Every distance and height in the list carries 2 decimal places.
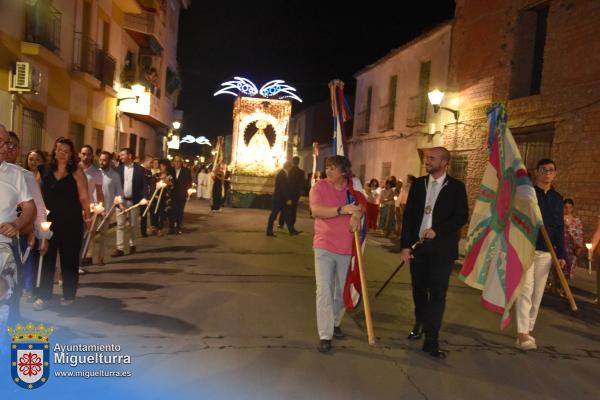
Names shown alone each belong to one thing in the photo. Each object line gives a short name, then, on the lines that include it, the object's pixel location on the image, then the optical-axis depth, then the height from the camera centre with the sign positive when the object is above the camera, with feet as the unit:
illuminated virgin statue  77.10 +3.26
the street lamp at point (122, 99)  68.28 +7.81
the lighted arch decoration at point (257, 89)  76.54 +11.78
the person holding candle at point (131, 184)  32.22 -1.20
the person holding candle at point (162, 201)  40.55 -2.52
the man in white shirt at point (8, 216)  12.59 -1.43
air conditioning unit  38.88 +5.30
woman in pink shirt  16.44 -1.62
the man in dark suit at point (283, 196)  45.32 -1.60
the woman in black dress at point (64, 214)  19.13 -1.88
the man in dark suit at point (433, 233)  16.66 -1.35
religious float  75.31 +4.92
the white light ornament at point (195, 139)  179.01 +9.74
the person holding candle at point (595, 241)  22.37 -1.58
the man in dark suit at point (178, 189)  41.36 -1.58
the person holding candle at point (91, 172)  23.76 -0.48
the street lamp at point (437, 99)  55.88 +8.98
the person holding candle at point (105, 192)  27.66 -1.47
